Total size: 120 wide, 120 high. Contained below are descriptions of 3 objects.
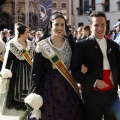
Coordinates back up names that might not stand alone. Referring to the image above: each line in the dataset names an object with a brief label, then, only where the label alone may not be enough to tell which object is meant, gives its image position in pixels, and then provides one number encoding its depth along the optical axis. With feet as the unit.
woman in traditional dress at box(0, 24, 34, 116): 16.75
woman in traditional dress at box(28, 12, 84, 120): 10.28
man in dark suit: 9.23
